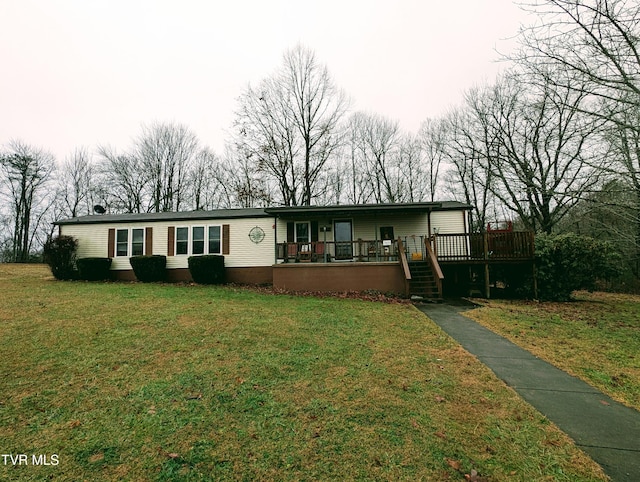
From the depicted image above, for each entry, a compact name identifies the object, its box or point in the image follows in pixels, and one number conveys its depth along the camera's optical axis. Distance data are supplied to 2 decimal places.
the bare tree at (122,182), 29.22
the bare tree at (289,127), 23.62
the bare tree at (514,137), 18.59
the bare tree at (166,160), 28.98
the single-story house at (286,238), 12.76
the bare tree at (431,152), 26.31
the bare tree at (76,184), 30.39
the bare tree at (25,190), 26.36
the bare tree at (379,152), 27.17
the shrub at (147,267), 14.50
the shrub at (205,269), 14.09
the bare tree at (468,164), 22.20
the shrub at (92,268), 14.54
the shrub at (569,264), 10.84
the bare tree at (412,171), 27.22
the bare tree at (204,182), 30.08
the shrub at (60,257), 14.52
